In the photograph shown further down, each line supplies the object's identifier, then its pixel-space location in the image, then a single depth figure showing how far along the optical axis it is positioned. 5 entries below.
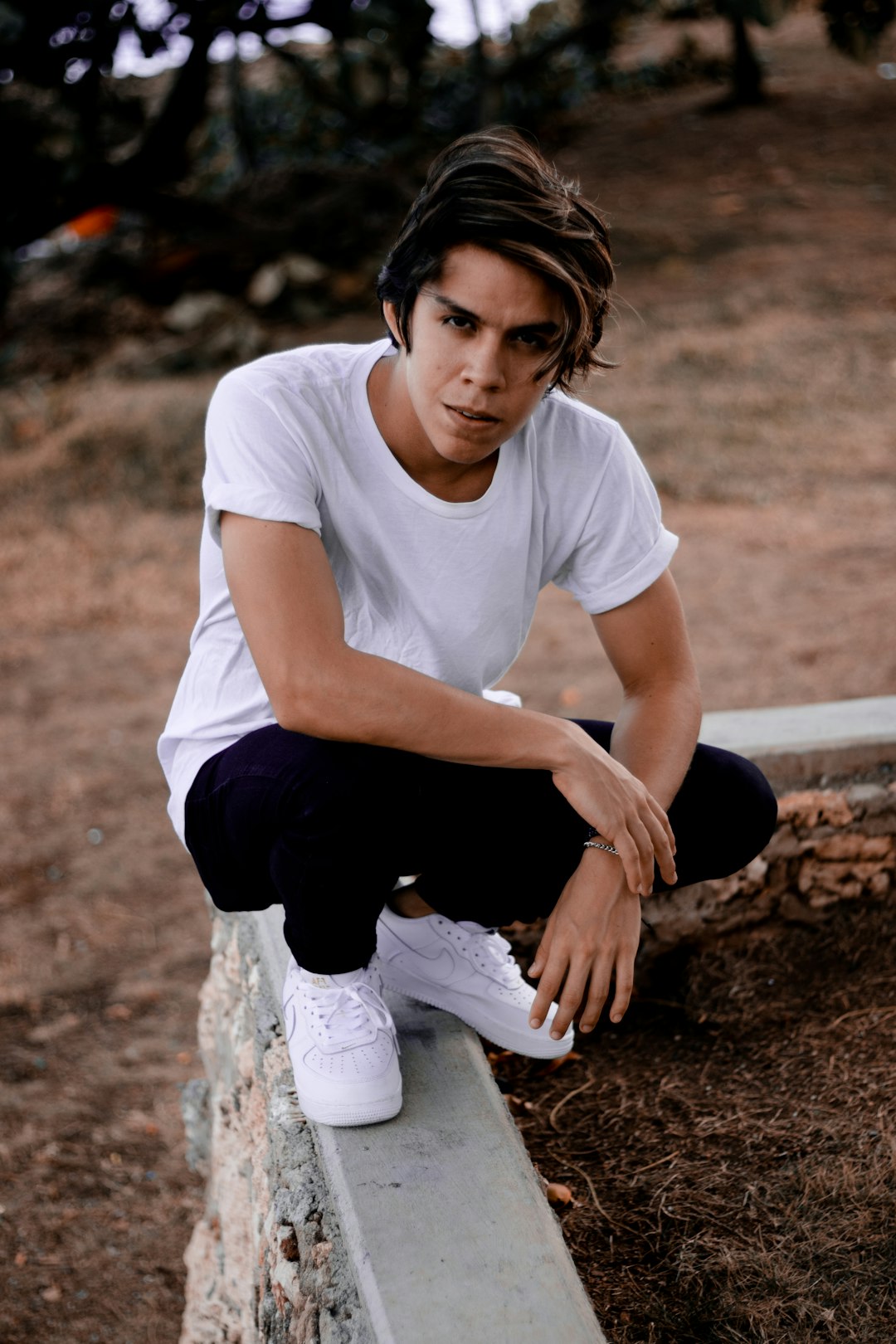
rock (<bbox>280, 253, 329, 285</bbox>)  8.32
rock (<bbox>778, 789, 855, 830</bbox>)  2.25
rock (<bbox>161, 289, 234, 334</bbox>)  8.00
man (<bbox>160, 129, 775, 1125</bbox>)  1.49
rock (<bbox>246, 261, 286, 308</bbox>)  8.20
